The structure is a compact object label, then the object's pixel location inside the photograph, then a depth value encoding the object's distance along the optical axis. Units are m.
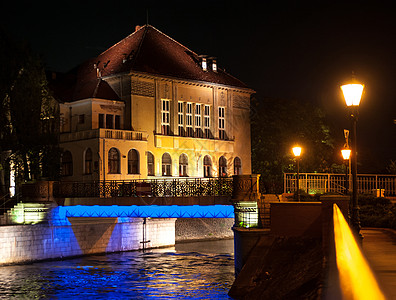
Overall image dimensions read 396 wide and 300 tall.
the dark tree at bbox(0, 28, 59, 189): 47.22
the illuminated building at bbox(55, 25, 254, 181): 49.72
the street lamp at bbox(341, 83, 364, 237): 16.36
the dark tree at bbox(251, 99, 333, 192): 60.69
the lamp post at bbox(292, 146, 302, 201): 31.91
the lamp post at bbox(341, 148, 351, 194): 29.95
